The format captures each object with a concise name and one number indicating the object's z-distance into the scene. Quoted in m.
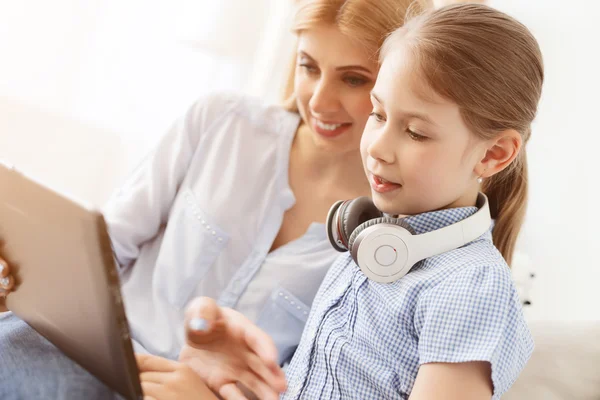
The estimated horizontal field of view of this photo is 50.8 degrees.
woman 1.18
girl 0.80
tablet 0.61
